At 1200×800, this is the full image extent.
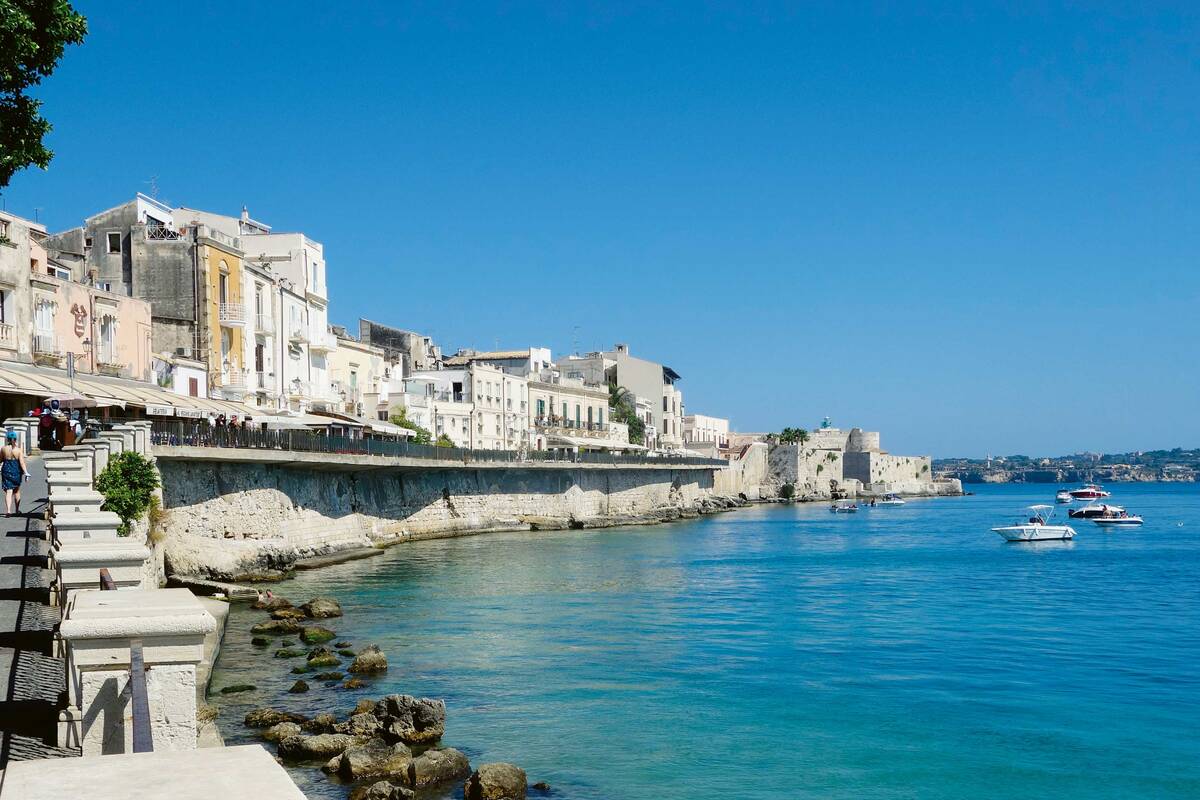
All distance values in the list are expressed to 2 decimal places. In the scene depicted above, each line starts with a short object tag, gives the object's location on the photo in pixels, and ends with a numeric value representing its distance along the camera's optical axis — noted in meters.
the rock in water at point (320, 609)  28.75
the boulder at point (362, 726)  17.33
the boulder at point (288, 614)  27.81
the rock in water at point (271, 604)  29.65
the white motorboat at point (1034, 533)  67.12
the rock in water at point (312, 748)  16.20
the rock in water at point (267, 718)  17.77
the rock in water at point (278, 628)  26.07
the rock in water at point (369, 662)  22.36
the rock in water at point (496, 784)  14.61
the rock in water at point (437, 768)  15.34
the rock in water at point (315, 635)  25.56
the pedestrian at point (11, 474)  18.73
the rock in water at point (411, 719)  17.34
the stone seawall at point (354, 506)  34.22
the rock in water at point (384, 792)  14.24
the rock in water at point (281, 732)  16.81
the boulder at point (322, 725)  17.47
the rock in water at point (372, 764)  15.36
